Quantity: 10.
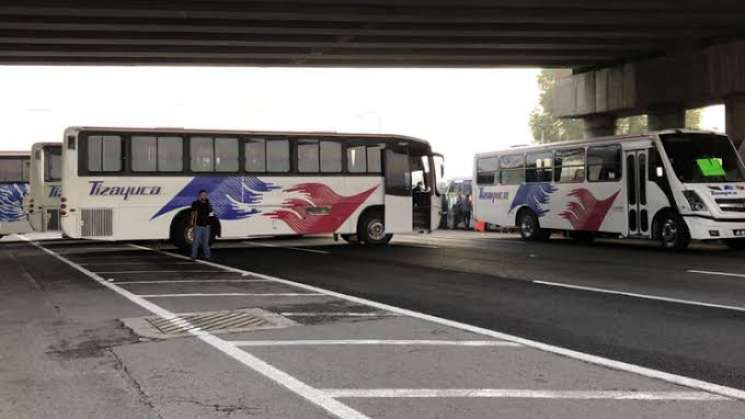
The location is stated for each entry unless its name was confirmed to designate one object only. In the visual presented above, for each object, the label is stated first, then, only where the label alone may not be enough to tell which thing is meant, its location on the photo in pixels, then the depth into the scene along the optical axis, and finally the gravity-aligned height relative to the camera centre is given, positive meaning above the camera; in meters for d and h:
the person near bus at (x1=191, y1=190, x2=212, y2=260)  16.97 -0.14
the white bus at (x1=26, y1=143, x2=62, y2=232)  25.66 +1.05
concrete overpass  20.38 +5.68
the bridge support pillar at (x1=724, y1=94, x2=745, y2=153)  26.41 +3.27
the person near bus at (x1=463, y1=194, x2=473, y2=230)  37.12 +0.02
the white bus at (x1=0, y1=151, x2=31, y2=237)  27.36 +0.93
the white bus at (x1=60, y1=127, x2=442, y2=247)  18.84 +0.81
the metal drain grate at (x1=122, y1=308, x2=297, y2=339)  8.11 -1.27
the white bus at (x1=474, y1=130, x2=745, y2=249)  18.00 +0.58
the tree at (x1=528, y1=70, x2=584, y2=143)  68.31 +8.36
